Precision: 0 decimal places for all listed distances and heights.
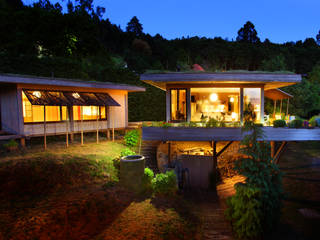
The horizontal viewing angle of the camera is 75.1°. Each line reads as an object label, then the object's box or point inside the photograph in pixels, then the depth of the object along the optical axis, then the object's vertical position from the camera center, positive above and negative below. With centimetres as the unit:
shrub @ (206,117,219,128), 1080 -65
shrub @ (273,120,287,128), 1090 -67
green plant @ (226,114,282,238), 648 -264
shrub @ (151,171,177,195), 884 -316
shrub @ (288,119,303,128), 1062 -65
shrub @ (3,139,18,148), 1057 -170
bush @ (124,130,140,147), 1407 -192
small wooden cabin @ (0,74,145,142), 1143 +43
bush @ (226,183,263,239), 643 -322
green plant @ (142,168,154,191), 902 -302
